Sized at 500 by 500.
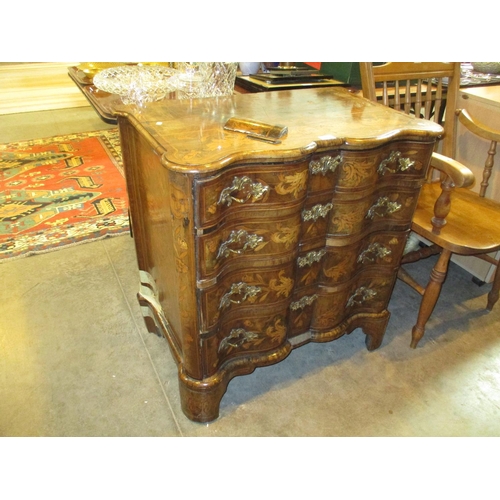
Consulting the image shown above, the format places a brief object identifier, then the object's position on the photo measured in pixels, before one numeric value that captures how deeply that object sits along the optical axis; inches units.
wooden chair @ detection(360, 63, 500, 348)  67.8
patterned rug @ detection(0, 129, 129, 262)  107.9
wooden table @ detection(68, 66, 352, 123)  76.5
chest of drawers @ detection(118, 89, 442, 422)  46.4
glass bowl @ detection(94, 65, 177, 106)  70.5
